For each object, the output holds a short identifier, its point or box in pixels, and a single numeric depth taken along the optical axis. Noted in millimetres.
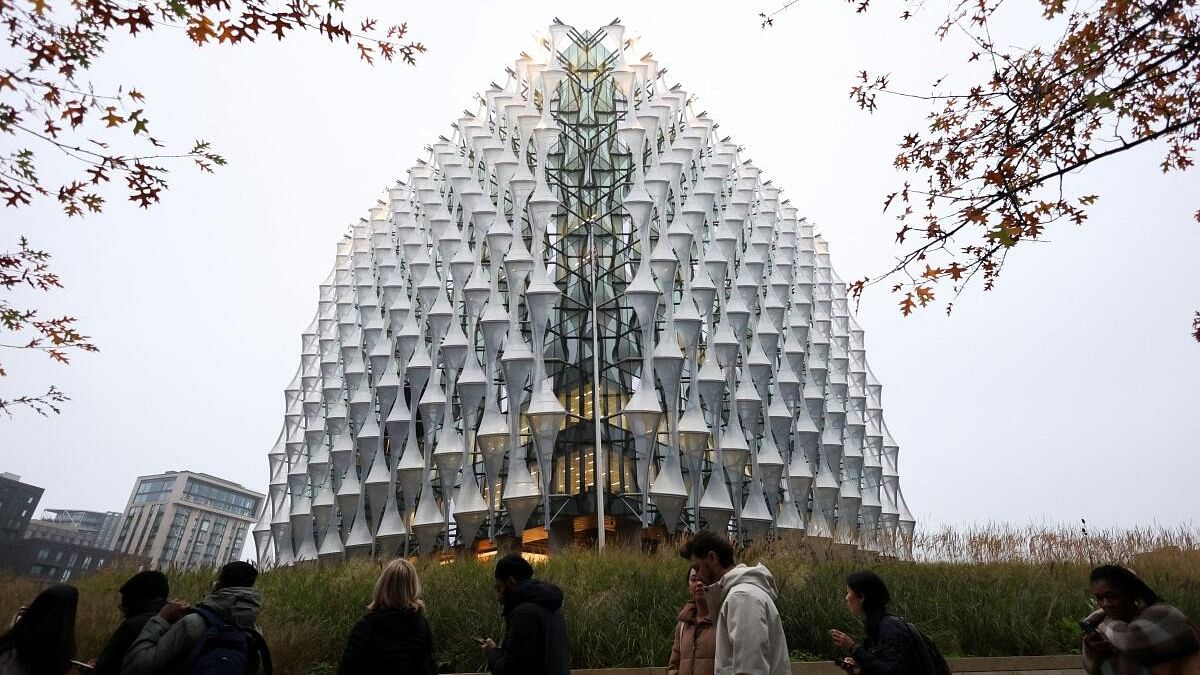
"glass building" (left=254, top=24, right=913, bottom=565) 29281
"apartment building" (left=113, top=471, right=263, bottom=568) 129375
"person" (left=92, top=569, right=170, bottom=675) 4887
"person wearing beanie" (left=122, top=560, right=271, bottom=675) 4594
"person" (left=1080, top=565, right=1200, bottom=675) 4875
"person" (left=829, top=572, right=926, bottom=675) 4711
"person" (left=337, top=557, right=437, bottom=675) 4816
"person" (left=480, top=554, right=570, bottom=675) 4957
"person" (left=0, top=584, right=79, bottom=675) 5340
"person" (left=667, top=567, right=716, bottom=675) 5363
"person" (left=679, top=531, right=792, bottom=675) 4629
